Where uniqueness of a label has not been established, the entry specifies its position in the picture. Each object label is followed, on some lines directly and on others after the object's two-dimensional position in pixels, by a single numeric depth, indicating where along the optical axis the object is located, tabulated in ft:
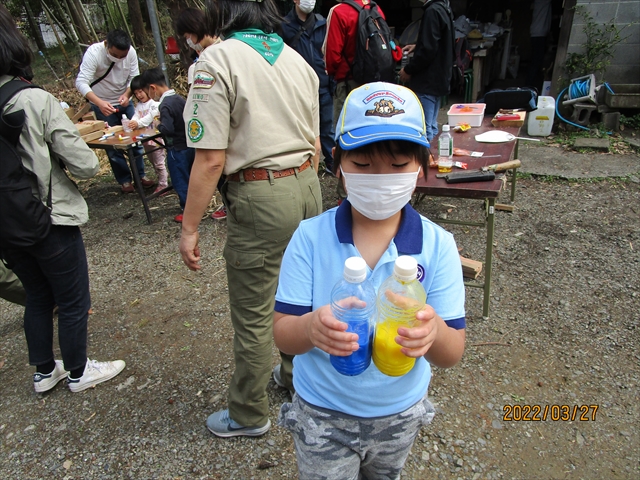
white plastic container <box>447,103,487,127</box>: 14.55
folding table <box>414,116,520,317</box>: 9.66
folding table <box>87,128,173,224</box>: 16.55
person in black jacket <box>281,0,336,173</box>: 18.78
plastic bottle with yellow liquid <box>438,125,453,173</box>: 10.98
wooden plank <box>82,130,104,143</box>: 17.33
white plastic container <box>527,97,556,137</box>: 22.21
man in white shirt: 18.53
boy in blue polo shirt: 3.86
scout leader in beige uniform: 6.08
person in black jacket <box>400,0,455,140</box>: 15.56
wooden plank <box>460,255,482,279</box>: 11.85
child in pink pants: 17.82
